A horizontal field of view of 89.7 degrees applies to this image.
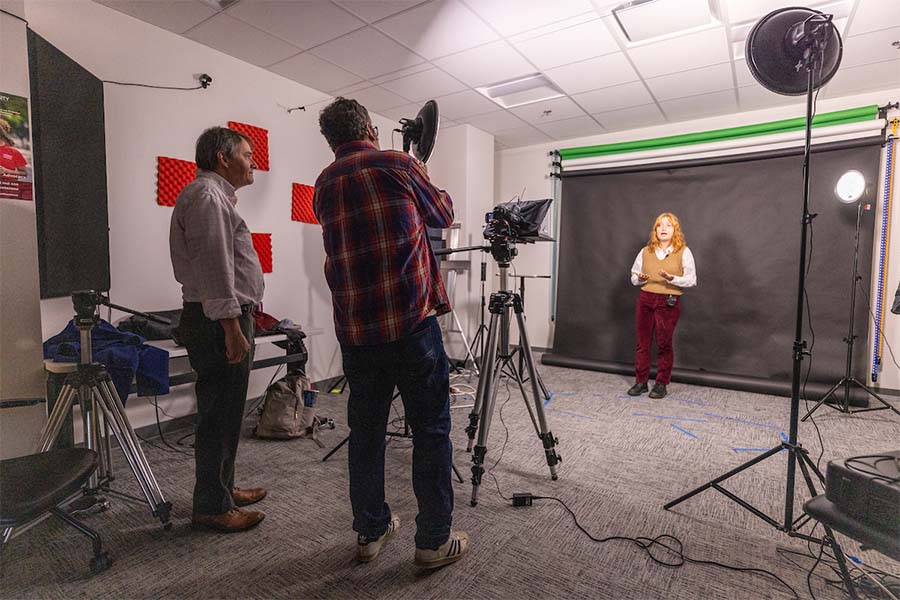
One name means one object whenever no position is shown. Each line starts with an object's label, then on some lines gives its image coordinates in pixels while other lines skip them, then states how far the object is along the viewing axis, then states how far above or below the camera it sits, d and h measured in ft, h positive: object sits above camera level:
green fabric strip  12.40 +4.46
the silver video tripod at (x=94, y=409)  5.52 -1.78
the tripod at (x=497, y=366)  6.48 -1.38
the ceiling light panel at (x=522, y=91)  11.99 +5.10
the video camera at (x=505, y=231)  6.55 +0.63
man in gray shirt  5.18 -0.37
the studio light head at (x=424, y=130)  6.72 +2.16
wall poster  5.66 +1.50
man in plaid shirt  4.50 -0.33
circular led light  11.11 +2.27
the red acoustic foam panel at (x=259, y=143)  10.89 +3.16
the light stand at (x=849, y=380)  10.87 -2.48
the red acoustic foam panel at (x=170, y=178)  9.27 +1.92
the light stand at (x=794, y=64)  5.52 +2.80
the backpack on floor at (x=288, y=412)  9.12 -2.89
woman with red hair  12.26 -0.36
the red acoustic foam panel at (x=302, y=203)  12.26 +1.86
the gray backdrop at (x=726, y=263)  12.52 +0.40
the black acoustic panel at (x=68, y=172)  6.63 +1.52
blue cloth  6.57 -1.29
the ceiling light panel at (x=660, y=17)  8.38 +5.01
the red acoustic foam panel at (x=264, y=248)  11.23 +0.57
